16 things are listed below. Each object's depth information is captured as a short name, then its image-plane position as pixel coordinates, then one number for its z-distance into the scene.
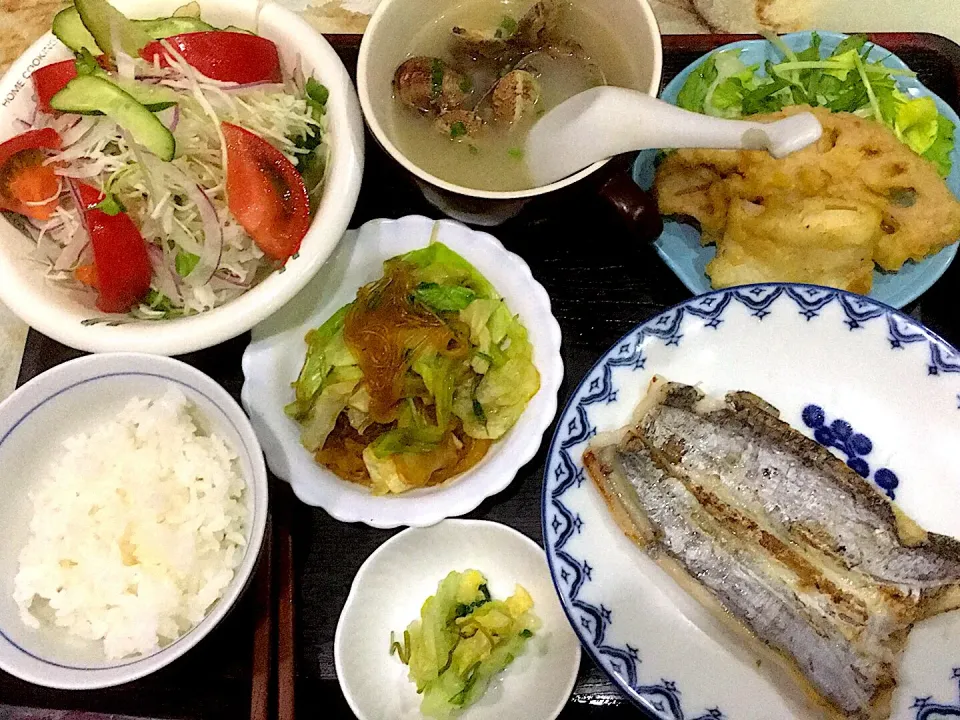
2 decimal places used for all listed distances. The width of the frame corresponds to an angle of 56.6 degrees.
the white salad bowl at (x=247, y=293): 0.37
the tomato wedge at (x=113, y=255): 0.36
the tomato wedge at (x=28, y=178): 0.36
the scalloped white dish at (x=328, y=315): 0.39
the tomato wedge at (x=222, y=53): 0.37
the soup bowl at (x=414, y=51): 0.38
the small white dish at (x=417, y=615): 0.39
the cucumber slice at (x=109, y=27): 0.35
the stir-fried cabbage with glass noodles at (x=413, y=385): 0.40
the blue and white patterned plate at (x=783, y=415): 0.37
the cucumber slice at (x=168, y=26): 0.37
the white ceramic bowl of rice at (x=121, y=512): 0.36
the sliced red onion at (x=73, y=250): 0.37
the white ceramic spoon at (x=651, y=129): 0.34
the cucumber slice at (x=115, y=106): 0.34
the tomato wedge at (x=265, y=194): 0.37
